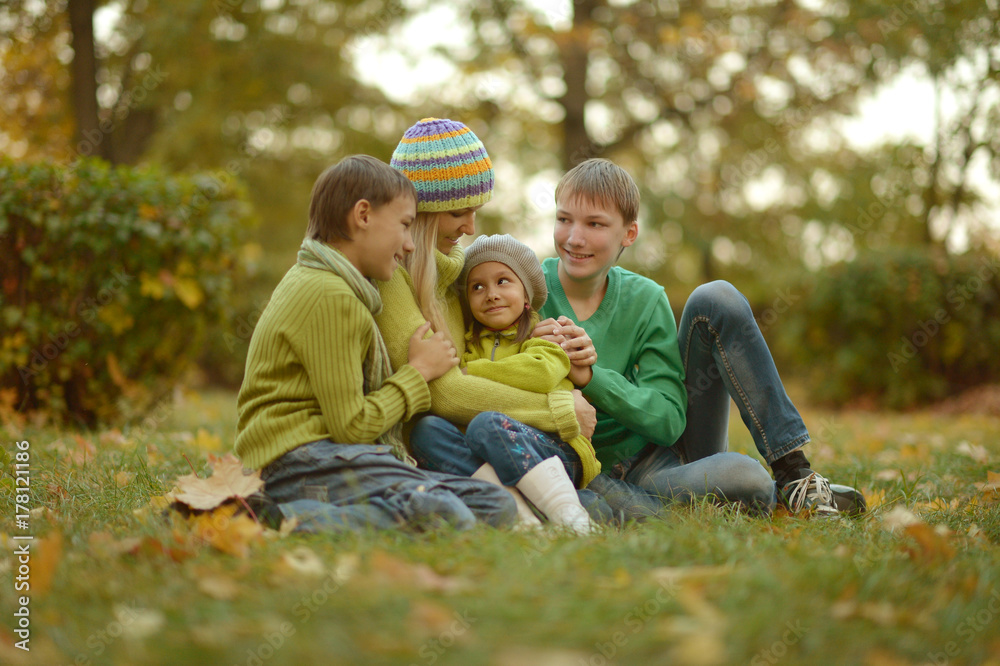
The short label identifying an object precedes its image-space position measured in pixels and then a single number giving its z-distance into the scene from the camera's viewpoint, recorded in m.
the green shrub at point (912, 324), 7.55
